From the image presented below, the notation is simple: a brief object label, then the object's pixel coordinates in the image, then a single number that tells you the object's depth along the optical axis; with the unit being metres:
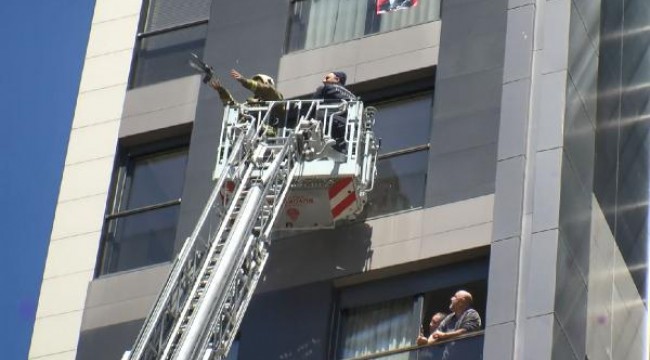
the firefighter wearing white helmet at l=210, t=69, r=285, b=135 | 41.06
